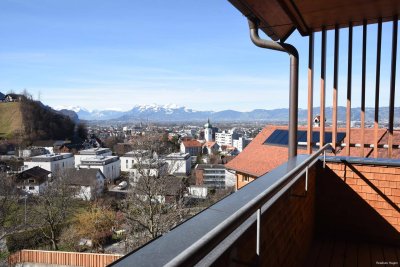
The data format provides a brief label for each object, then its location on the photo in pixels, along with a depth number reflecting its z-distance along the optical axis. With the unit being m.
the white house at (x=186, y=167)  46.77
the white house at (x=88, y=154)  52.78
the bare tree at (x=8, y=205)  15.98
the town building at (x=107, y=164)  44.44
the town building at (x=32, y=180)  30.75
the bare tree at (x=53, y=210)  18.52
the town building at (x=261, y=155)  11.05
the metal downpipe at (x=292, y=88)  3.72
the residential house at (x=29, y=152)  51.18
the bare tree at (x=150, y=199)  12.67
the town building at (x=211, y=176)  38.14
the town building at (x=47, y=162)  45.28
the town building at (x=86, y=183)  28.99
